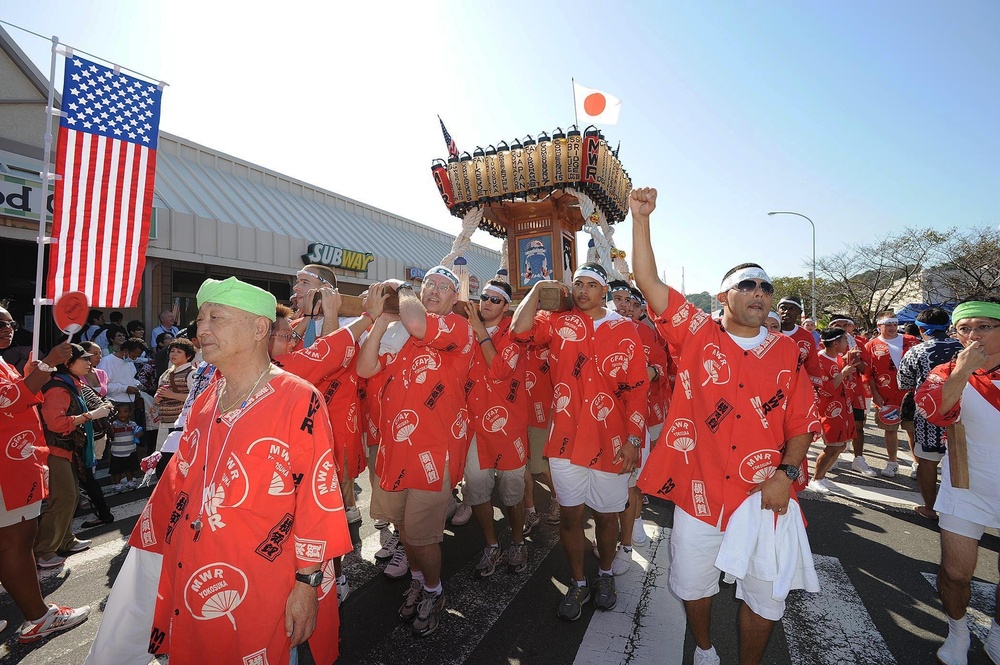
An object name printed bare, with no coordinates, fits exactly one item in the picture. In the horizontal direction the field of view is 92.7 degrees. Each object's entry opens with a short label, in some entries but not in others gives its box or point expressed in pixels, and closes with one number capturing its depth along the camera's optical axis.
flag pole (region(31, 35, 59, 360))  3.24
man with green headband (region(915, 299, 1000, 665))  2.83
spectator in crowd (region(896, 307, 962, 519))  3.68
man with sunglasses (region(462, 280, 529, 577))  3.99
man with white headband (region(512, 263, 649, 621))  3.42
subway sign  17.47
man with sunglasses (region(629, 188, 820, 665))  2.54
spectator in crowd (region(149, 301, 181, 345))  10.63
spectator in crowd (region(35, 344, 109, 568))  3.94
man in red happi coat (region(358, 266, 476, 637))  3.18
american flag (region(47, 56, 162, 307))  3.92
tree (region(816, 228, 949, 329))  25.17
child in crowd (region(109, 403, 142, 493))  5.86
